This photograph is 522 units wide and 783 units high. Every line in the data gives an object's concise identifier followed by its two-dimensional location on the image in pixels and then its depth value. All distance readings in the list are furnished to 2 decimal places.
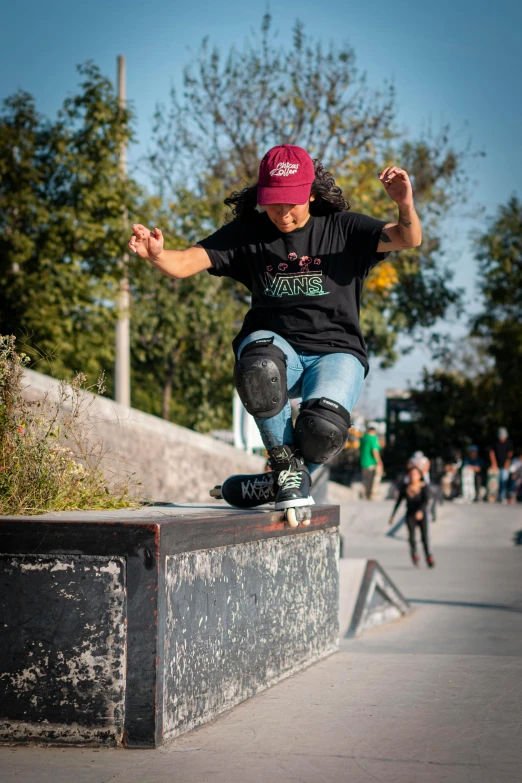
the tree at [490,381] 35.81
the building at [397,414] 35.44
